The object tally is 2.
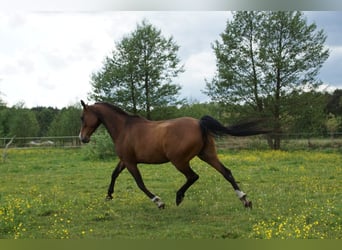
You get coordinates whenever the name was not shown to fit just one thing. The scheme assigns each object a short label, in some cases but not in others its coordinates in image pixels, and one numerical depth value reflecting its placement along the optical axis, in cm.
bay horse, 651
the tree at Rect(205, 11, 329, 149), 2169
